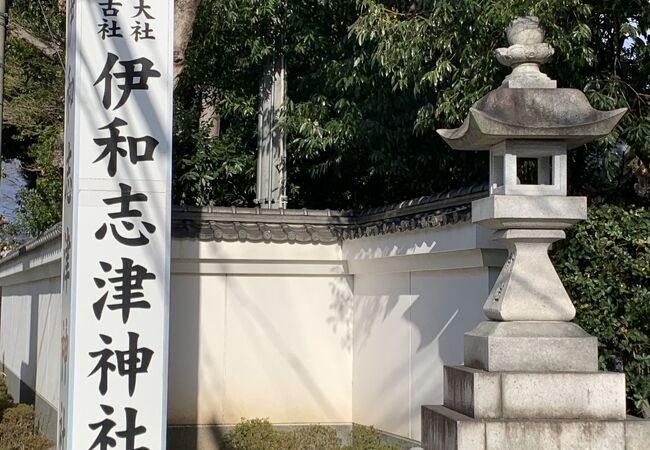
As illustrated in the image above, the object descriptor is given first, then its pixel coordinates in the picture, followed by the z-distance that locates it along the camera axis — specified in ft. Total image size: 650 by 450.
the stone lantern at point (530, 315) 21.03
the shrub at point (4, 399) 49.44
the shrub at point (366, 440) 35.04
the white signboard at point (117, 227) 23.40
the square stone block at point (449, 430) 20.71
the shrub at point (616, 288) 24.86
